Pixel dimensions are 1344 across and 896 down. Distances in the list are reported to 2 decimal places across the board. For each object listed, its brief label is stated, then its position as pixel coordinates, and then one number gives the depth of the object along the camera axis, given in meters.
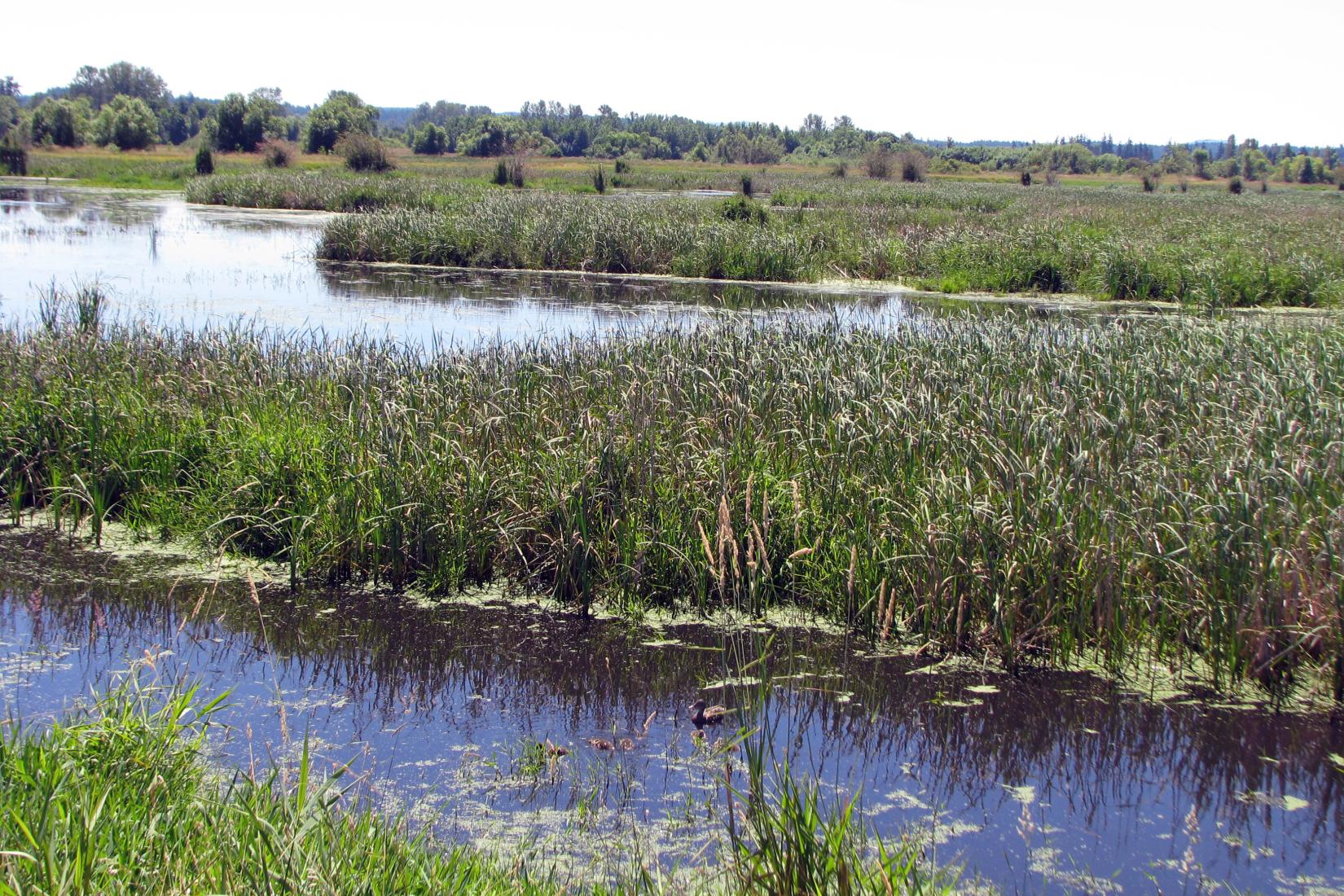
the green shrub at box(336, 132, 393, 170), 49.72
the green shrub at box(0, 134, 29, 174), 52.38
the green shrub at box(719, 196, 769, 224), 25.81
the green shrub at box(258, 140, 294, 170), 53.41
